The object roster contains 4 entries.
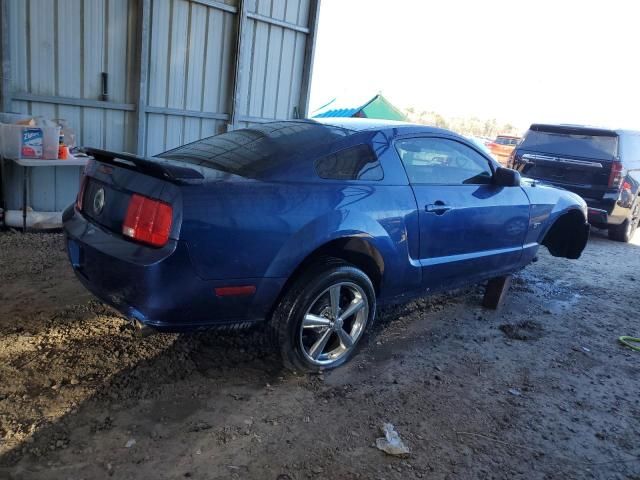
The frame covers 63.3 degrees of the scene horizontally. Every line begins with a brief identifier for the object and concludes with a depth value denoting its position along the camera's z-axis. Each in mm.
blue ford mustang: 2584
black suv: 7695
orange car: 18438
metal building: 5605
